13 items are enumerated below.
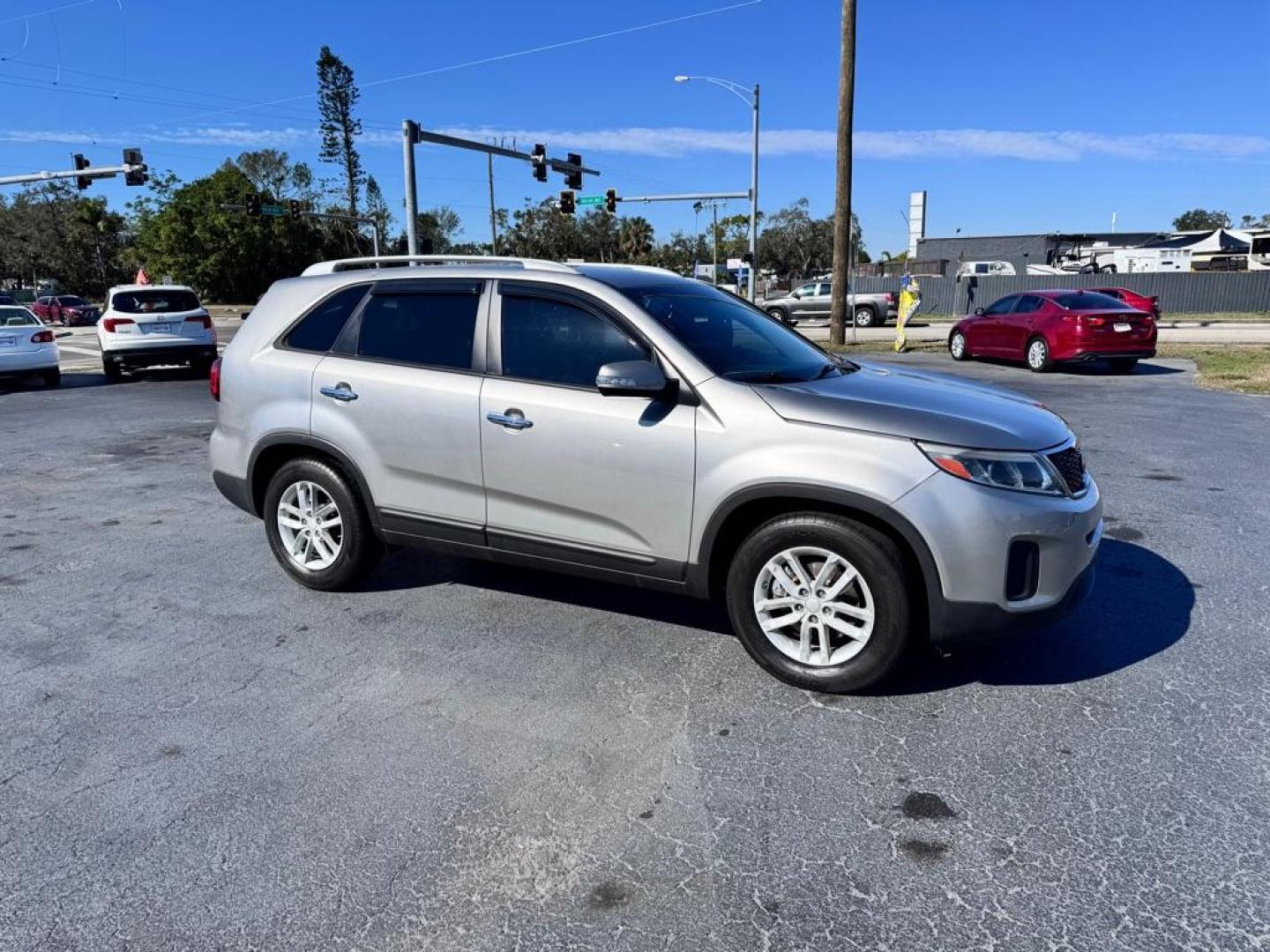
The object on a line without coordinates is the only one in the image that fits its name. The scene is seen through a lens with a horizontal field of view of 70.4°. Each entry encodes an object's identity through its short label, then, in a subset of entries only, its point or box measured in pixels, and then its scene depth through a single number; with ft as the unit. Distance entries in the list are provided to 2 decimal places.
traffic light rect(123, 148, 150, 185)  101.76
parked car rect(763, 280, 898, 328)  111.65
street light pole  120.26
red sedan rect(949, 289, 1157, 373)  51.93
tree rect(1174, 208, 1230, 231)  368.48
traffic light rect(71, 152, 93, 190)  105.29
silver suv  11.52
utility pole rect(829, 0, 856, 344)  66.03
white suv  53.16
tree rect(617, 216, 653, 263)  318.86
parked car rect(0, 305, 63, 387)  51.83
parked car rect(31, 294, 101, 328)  155.94
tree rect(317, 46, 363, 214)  225.56
